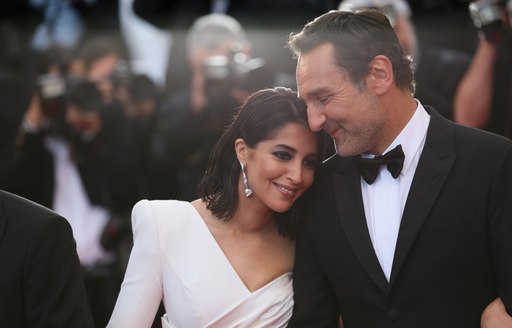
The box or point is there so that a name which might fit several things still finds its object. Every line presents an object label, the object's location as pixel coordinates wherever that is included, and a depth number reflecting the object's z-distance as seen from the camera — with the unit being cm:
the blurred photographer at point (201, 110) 795
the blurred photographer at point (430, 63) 763
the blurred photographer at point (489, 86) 746
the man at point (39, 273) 484
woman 563
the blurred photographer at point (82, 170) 914
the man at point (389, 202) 505
